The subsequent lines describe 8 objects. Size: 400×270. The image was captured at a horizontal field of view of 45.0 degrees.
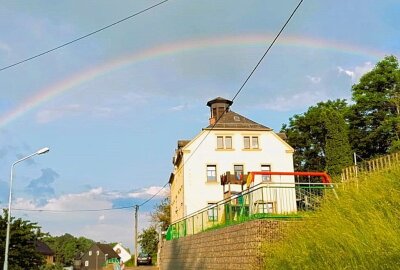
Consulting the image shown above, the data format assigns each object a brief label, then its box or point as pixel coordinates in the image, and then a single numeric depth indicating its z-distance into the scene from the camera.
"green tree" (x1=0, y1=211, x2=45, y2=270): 27.97
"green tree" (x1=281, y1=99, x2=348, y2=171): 52.41
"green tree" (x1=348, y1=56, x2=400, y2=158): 43.78
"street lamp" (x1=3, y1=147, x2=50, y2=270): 24.46
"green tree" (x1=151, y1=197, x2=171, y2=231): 57.69
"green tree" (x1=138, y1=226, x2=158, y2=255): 62.25
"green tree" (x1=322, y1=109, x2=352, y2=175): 44.72
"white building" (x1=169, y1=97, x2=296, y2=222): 41.53
